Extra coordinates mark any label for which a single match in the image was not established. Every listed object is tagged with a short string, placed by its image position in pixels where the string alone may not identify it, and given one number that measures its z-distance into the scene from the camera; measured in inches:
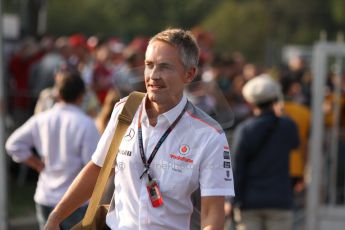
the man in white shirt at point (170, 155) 378.7
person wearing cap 675.7
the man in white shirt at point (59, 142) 603.1
